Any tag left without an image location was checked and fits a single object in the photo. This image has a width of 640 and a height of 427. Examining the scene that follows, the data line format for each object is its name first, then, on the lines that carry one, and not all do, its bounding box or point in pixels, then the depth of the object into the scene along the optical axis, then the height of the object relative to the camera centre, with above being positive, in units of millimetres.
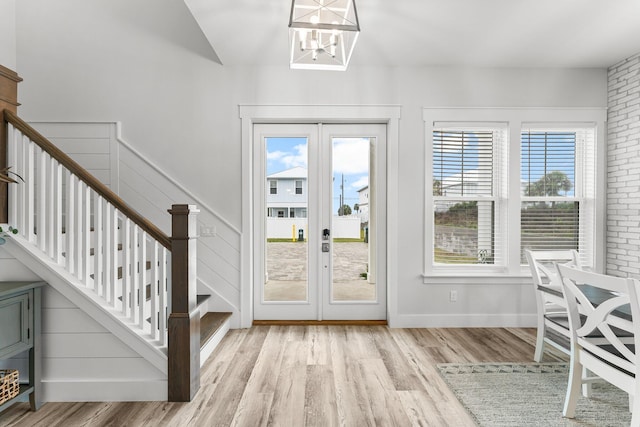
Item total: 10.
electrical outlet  3953 -901
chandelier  2207 +1249
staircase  2383 -295
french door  4074 -138
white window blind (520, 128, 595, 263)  4012 +238
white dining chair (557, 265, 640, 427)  1691 -667
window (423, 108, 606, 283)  3945 +252
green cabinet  2082 -692
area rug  2162 -1207
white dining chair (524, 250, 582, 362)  2606 -768
